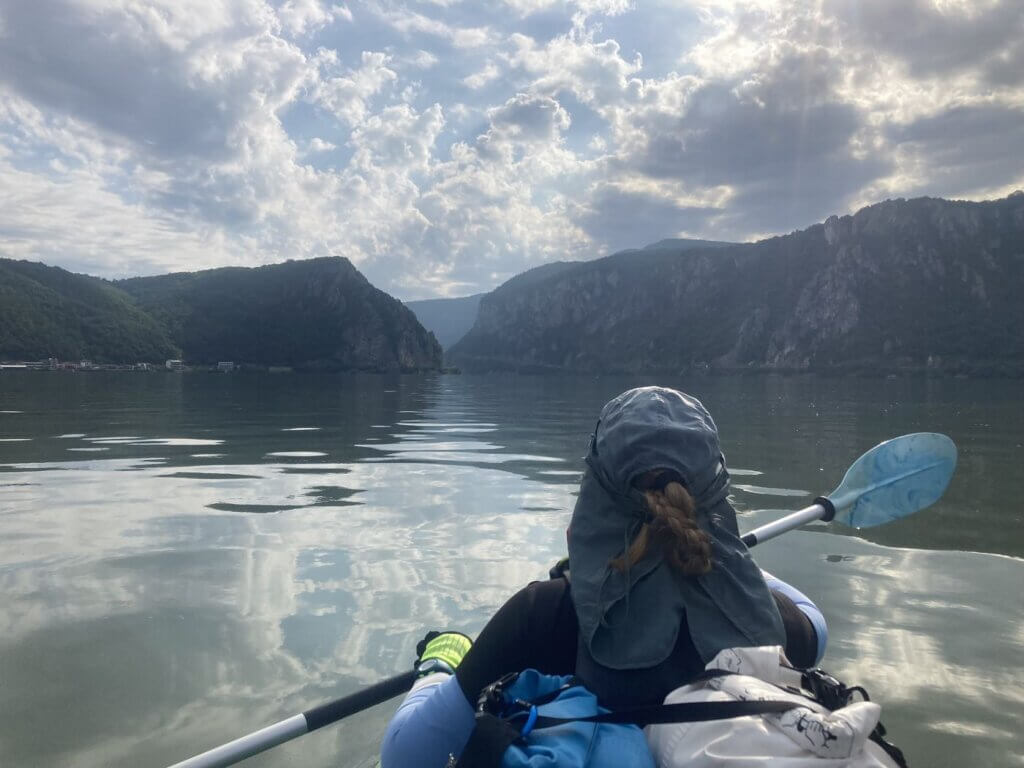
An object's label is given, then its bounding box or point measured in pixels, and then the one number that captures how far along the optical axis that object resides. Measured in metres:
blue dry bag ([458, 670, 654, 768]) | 1.98
